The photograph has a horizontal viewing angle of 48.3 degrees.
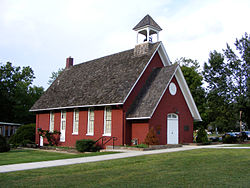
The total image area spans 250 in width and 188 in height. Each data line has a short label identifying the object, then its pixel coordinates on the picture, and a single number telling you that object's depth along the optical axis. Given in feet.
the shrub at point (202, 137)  72.59
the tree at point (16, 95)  145.48
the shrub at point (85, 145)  63.82
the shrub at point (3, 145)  71.26
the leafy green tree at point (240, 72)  110.83
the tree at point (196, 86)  120.88
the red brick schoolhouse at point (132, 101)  66.08
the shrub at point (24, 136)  91.15
